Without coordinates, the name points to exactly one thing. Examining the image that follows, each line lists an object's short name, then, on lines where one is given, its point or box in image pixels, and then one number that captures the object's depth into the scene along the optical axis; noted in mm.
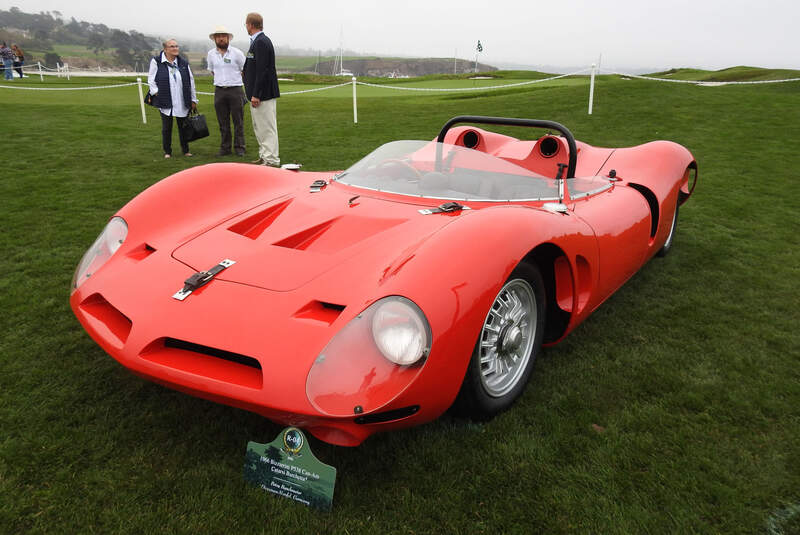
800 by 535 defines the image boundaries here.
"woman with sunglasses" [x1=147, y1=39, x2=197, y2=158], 7852
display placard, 1840
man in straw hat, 7855
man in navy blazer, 7258
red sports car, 1803
